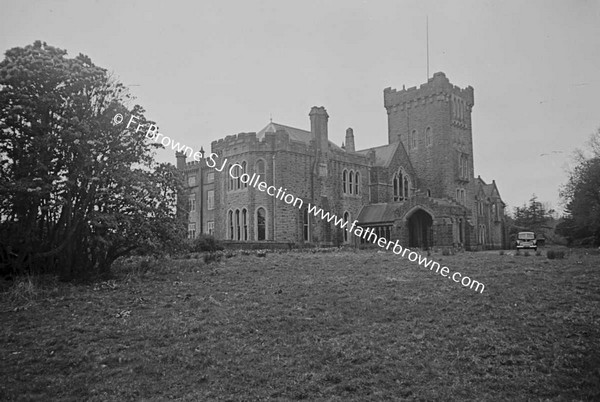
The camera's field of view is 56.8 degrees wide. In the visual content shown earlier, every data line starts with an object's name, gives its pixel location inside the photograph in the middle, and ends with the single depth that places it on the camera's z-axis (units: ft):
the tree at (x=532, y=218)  256.73
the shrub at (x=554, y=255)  82.12
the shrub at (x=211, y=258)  80.89
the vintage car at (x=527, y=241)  128.23
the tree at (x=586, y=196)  146.10
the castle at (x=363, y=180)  129.39
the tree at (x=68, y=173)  60.70
